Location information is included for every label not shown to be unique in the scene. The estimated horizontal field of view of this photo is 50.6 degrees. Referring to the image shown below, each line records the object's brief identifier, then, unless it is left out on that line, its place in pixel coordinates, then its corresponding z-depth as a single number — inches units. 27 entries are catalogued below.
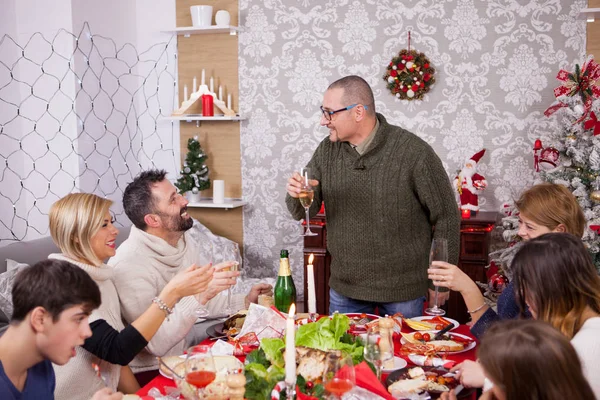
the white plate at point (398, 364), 78.4
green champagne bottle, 92.7
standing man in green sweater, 111.4
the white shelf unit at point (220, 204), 194.4
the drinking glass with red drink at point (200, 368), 62.1
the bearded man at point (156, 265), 90.4
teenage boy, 59.6
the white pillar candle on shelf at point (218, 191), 195.9
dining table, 73.9
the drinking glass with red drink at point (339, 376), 60.5
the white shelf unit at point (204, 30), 192.1
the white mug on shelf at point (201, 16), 190.5
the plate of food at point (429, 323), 93.0
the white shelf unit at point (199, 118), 193.0
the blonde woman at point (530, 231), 86.4
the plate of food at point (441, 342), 84.0
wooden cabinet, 168.4
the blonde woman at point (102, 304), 79.8
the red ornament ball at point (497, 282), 159.2
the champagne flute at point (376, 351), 71.3
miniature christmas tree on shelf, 195.8
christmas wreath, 181.3
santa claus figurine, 174.6
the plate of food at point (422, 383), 71.0
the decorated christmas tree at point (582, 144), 145.7
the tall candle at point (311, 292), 87.8
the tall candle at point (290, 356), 62.1
